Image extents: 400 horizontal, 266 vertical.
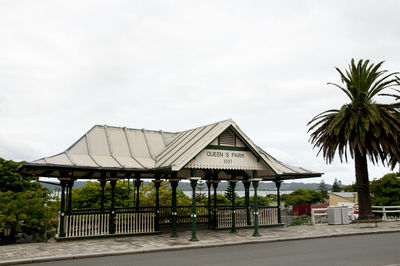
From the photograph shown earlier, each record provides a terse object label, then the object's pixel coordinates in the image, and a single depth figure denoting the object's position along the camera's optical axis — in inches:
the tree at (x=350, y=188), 3071.9
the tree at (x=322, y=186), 5882.9
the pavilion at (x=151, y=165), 647.8
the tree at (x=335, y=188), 5846.5
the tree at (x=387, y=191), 1221.7
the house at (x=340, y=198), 2455.7
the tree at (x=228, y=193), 2664.9
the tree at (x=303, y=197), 3533.5
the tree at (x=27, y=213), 674.2
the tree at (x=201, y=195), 1538.5
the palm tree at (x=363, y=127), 932.6
